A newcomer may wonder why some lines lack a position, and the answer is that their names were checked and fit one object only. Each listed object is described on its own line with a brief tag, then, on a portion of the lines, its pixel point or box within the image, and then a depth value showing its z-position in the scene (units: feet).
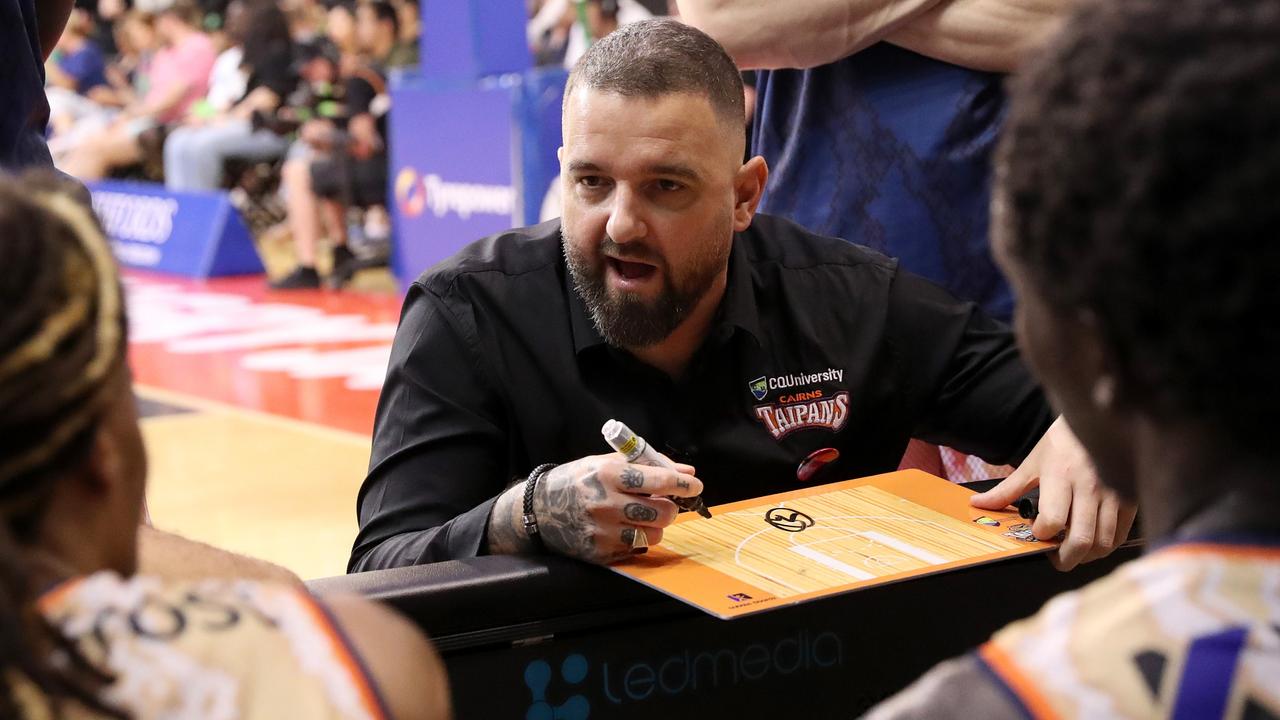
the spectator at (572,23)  26.78
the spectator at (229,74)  34.96
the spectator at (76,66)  44.47
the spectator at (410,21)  32.99
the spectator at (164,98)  37.29
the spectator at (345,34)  32.94
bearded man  6.92
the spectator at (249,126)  33.19
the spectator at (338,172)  30.40
